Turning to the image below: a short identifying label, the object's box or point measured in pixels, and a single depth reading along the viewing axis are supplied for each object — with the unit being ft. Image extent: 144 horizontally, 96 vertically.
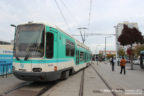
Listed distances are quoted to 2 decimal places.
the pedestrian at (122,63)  45.61
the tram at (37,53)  22.21
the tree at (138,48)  152.66
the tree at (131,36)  59.57
